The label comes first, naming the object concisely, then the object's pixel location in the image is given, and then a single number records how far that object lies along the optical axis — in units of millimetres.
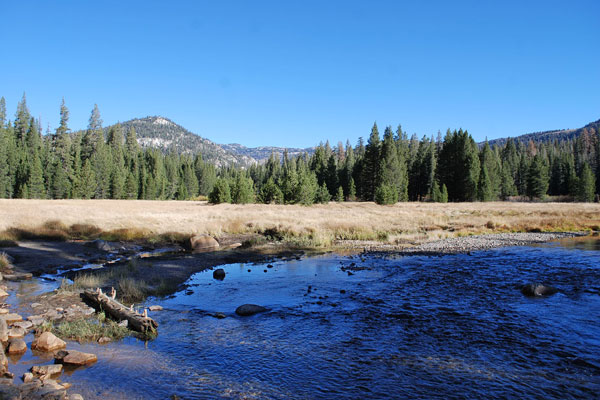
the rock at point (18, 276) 14640
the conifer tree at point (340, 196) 70125
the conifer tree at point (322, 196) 64500
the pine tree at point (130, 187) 88000
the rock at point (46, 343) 8023
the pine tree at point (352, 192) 74875
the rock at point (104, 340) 8719
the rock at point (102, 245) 22156
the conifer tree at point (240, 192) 66625
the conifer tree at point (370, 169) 72806
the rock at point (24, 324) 9242
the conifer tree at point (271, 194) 64625
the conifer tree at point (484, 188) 67125
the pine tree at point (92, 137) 87500
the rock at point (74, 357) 7410
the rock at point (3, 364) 6622
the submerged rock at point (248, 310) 11047
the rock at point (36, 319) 9602
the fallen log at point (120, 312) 9242
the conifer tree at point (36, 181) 68188
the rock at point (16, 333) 8555
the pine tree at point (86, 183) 73375
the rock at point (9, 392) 5473
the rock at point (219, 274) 16172
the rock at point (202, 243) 24036
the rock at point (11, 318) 9508
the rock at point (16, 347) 7780
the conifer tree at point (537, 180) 77688
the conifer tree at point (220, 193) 67625
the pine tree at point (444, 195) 66962
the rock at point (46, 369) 6797
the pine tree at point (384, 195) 58562
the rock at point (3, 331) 8195
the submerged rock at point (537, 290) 12641
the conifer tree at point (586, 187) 68750
